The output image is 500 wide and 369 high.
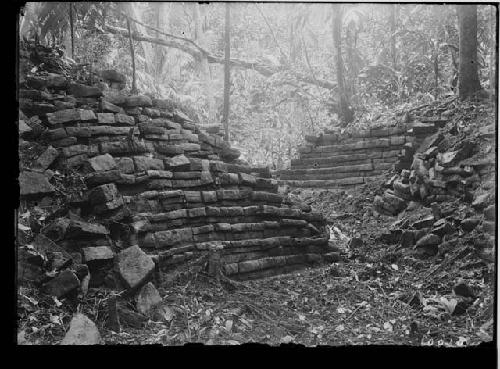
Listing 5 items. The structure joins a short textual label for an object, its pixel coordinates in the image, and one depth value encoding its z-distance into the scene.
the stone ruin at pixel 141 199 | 4.68
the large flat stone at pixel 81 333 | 4.12
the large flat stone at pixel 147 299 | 4.50
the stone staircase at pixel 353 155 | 8.34
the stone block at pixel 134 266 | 4.55
